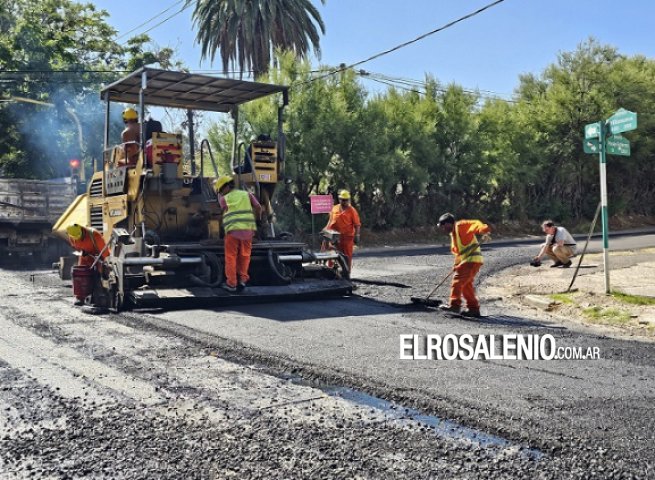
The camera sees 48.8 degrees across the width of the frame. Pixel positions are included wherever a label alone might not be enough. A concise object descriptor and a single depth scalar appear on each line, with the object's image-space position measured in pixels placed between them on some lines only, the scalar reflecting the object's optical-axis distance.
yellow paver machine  9.22
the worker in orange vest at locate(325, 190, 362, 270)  11.73
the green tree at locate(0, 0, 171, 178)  25.52
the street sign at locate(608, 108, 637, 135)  9.48
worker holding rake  8.49
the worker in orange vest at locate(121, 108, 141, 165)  9.95
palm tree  29.78
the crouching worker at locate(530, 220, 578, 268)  13.92
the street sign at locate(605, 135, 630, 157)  10.12
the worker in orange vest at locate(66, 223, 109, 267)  9.66
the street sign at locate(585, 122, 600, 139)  10.26
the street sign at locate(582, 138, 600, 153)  10.20
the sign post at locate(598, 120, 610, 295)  10.02
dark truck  16.64
